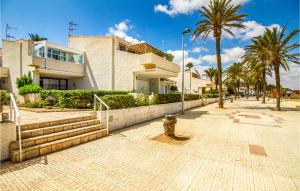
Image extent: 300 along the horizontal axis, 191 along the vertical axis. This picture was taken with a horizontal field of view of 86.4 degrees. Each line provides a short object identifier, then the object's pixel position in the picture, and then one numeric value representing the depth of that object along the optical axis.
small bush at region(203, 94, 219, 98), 32.94
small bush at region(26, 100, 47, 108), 11.50
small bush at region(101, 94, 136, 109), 8.66
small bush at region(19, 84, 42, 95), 13.65
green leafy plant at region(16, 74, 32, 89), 15.51
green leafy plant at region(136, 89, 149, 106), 11.41
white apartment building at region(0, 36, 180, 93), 16.31
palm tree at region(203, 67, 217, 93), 53.83
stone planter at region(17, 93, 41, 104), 13.37
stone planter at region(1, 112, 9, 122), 5.08
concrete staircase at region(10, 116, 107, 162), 5.04
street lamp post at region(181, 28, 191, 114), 14.11
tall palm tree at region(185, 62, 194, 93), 64.62
